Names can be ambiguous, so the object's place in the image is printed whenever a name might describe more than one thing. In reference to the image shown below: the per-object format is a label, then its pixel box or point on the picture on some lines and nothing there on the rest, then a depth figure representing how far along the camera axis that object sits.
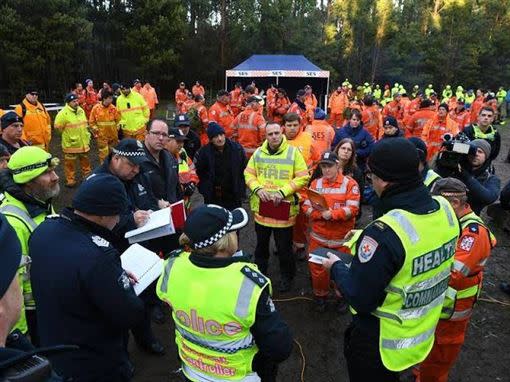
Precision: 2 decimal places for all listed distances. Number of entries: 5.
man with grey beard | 2.72
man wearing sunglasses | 8.67
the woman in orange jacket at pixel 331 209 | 4.33
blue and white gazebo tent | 22.50
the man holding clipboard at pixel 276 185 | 4.60
